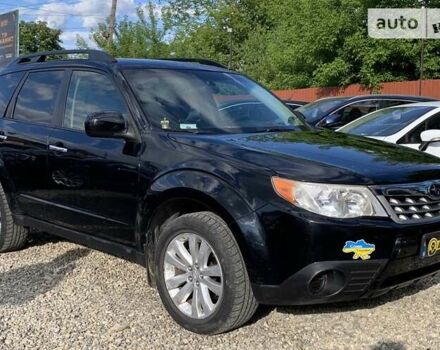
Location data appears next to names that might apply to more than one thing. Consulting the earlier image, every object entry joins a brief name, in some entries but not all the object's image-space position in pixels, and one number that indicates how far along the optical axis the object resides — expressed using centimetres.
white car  672
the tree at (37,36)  6675
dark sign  2069
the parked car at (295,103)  1440
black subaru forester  335
